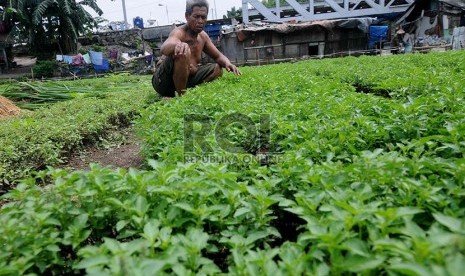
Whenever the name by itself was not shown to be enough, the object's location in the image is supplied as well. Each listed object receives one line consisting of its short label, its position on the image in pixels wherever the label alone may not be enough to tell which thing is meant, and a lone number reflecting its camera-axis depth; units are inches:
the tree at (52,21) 917.1
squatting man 220.7
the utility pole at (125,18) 1440.5
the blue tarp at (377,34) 909.2
